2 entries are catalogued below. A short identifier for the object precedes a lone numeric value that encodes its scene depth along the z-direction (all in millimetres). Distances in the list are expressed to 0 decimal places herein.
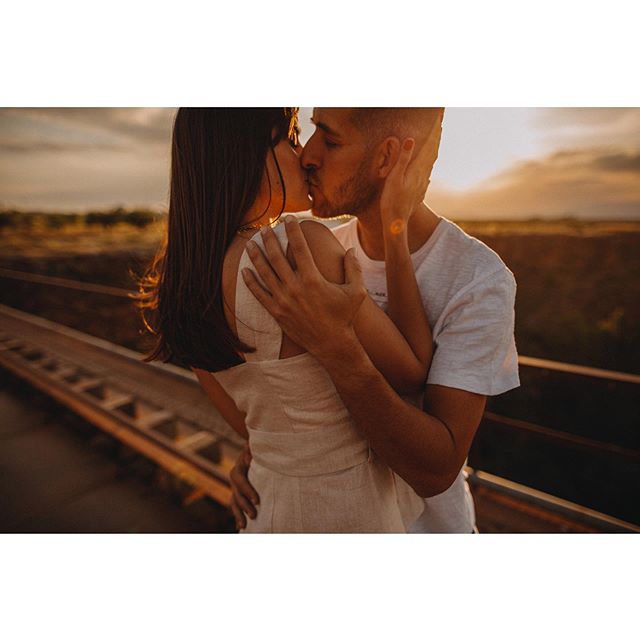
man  821
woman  866
